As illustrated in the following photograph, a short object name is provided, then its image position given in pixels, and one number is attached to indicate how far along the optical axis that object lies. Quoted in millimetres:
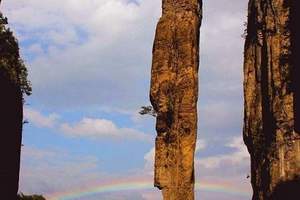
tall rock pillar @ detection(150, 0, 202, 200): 49500
